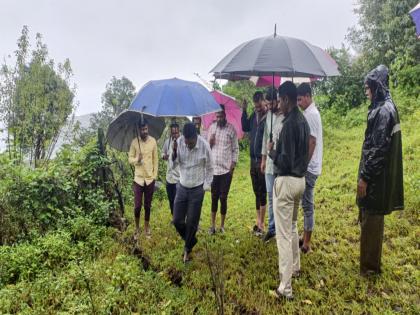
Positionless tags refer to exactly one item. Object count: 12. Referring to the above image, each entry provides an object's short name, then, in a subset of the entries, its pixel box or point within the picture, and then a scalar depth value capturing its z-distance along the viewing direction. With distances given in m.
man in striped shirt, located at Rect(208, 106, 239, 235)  5.25
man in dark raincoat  3.35
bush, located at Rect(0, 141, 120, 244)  5.10
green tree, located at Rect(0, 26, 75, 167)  9.95
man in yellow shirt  5.32
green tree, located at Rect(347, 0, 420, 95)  13.20
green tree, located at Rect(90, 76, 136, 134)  29.83
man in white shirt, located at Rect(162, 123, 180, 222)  5.25
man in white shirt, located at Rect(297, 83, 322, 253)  4.09
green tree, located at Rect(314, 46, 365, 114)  16.27
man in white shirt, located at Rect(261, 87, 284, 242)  4.45
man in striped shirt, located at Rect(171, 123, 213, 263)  4.45
